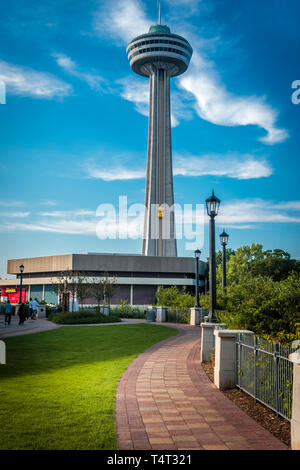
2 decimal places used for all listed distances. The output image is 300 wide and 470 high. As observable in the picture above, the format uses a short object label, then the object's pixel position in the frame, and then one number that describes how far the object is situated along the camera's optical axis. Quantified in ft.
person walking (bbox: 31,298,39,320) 111.75
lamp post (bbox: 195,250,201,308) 92.32
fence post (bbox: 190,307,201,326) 90.07
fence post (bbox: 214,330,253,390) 30.68
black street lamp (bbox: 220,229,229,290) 74.54
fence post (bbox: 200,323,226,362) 40.83
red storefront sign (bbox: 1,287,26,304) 250.55
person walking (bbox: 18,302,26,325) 89.45
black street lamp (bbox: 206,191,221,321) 45.62
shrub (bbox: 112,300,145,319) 124.26
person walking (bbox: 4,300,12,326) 88.74
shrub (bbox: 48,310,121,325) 96.37
